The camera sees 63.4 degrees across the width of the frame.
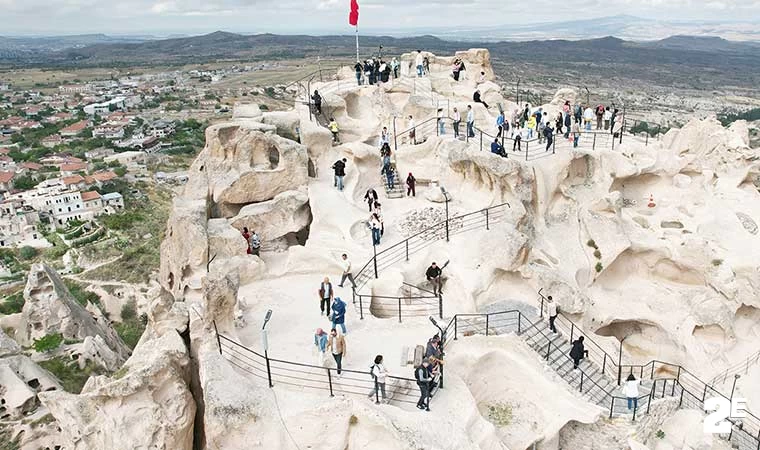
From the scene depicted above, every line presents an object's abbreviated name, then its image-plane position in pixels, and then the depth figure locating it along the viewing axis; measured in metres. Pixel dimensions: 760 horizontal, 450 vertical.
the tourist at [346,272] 20.48
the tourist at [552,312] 19.56
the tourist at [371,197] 25.61
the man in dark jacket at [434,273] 20.17
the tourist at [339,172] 27.94
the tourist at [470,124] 28.76
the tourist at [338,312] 17.11
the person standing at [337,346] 15.17
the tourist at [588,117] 30.30
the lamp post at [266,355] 14.88
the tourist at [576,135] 28.45
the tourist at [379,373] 14.31
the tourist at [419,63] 40.05
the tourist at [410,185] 27.44
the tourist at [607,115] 30.49
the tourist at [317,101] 32.97
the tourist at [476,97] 34.22
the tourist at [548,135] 27.03
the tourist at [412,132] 31.48
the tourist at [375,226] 22.70
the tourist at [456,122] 29.98
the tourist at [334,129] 32.53
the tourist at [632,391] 16.78
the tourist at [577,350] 18.02
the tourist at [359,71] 37.64
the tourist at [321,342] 16.03
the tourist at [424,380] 14.12
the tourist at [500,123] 27.81
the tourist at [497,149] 25.73
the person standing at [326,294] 18.61
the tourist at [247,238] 24.59
